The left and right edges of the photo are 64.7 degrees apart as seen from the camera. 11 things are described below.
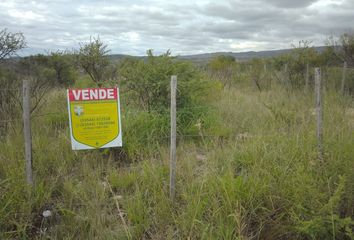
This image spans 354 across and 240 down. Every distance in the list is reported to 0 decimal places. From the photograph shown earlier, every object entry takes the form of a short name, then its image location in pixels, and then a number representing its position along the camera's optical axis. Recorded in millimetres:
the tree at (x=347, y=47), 12766
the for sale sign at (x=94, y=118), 3453
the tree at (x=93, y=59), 13406
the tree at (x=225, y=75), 12872
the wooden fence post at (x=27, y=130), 3279
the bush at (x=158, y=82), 6195
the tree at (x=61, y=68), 18406
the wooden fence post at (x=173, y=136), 3285
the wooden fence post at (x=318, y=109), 3719
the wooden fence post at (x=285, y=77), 11438
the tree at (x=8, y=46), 8681
